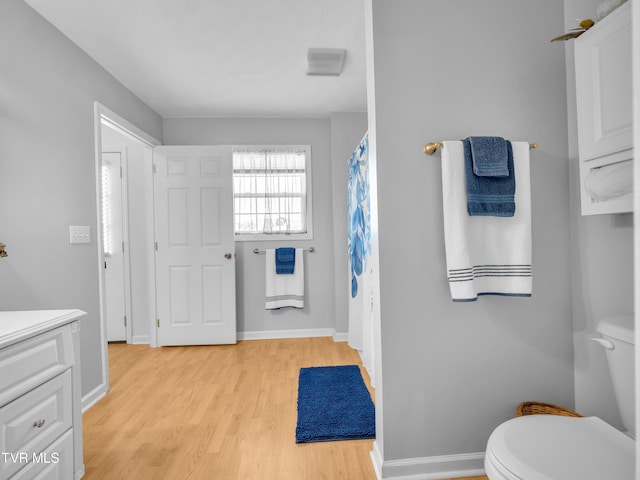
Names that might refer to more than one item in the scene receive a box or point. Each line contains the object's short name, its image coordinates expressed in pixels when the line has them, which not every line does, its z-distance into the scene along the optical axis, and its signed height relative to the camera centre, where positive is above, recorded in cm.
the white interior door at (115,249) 355 -3
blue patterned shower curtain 237 +20
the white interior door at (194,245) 341 -1
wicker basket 141 -71
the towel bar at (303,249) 360 -9
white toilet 86 -58
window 362 +53
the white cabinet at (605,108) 109 +43
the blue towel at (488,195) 138 +16
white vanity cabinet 108 -52
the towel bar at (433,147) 140 +37
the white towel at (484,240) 137 -1
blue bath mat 184 -102
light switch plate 214 +8
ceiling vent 240 +129
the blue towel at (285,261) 351 -19
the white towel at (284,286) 356 -46
